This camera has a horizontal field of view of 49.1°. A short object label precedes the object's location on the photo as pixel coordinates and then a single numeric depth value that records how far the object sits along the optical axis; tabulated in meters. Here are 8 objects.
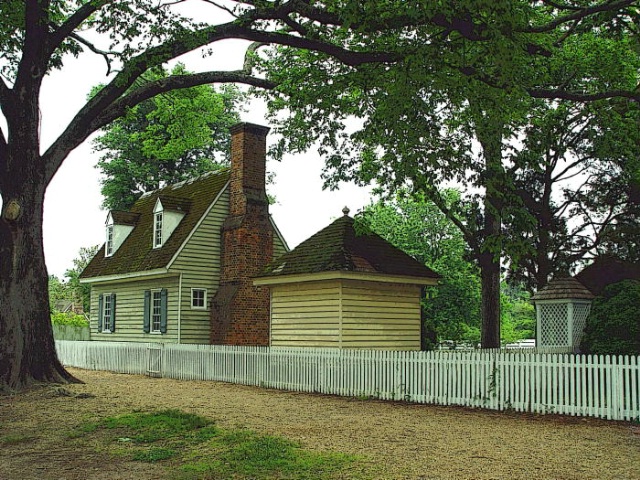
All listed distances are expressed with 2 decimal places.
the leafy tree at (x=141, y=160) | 45.81
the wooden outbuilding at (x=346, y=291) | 19.45
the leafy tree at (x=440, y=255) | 41.66
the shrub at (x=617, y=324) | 16.58
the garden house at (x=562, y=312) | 23.28
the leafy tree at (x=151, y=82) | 14.36
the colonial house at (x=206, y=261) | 26.23
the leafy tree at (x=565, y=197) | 25.05
